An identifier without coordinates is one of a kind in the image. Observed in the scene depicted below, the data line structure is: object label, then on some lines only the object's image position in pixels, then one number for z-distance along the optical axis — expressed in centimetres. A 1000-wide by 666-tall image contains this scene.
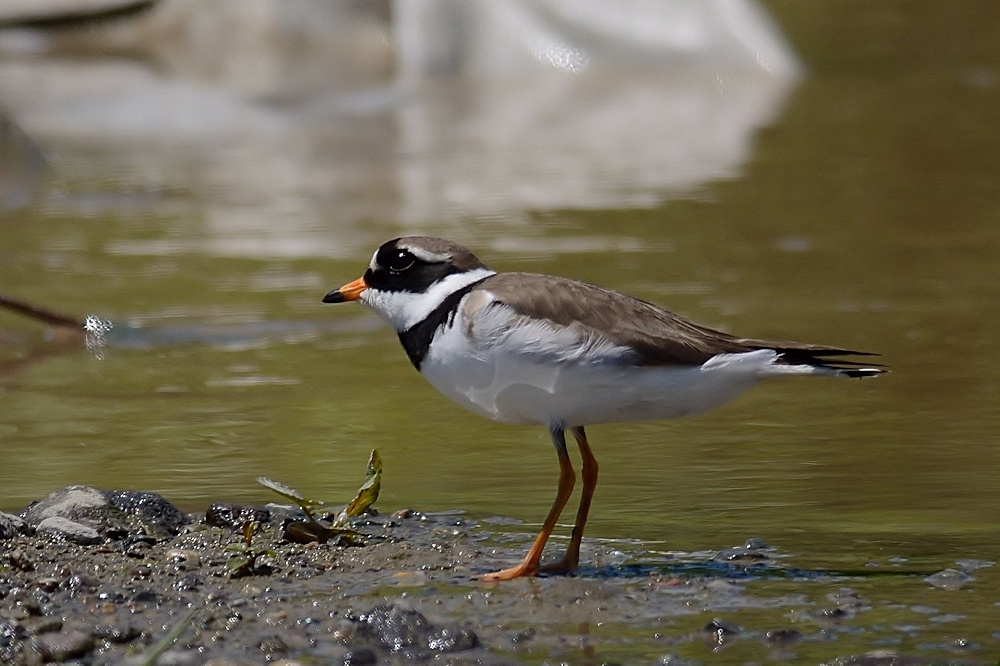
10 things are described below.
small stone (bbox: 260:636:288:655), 837
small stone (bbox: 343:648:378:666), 820
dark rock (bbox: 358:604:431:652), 837
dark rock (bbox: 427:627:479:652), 830
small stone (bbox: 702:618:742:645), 842
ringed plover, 978
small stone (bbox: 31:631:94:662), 827
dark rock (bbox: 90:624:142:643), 852
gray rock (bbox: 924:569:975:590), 927
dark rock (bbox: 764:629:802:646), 838
